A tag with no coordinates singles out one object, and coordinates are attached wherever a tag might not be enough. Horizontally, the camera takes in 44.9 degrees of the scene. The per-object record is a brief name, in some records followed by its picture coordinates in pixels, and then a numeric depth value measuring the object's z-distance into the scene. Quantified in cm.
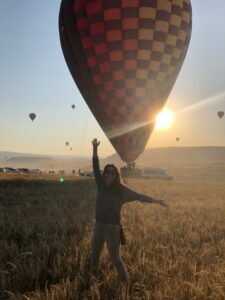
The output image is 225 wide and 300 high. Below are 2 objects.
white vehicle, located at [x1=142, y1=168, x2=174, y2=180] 3539
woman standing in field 462
